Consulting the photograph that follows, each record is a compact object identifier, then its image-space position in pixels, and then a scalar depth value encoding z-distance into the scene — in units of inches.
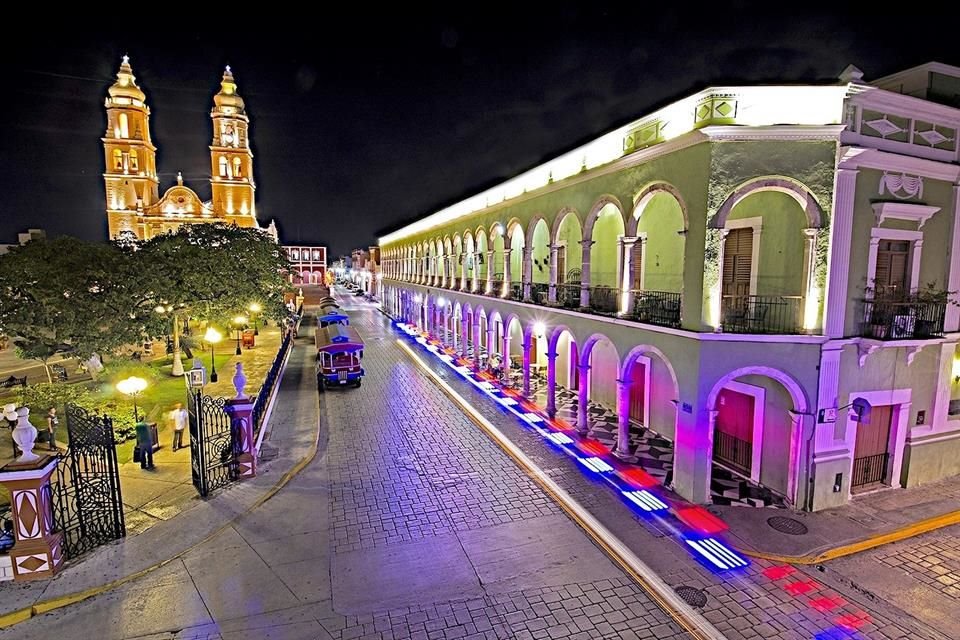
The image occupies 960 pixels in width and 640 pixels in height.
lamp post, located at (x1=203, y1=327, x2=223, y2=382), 815.7
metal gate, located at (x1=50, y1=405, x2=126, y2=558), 327.6
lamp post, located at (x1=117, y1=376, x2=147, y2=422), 476.3
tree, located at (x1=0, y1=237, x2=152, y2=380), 563.2
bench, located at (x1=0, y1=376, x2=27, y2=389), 741.0
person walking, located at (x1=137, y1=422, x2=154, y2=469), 449.7
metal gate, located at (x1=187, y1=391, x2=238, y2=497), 407.5
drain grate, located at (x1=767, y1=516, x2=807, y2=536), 376.8
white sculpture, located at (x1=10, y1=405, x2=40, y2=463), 291.5
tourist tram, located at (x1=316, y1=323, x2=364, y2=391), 793.3
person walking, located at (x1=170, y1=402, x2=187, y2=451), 510.9
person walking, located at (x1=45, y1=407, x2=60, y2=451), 486.2
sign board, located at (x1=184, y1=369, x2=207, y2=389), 513.5
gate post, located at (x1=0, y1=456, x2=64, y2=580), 289.3
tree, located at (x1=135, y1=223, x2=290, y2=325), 731.4
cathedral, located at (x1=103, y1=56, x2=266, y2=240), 2373.3
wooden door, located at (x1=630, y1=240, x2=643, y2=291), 590.3
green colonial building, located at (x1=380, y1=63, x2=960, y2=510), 391.2
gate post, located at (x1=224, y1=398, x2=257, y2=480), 443.8
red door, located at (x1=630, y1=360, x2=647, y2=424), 618.3
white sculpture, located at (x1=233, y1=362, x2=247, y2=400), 451.5
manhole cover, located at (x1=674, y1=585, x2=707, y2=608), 292.4
